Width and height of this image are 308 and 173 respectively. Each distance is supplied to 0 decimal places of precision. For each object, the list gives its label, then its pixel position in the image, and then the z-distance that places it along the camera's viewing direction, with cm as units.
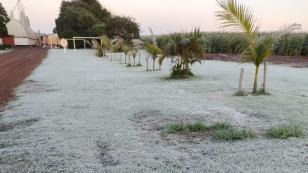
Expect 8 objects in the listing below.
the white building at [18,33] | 6003
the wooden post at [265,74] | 632
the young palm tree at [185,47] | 902
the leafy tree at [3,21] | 3788
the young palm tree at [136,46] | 1569
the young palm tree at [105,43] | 2352
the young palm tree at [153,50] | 1197
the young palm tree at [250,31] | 580
